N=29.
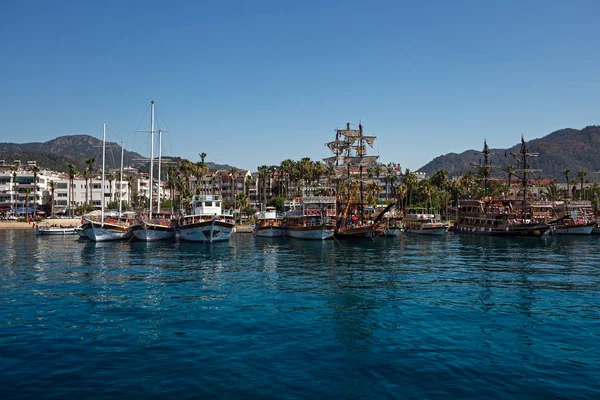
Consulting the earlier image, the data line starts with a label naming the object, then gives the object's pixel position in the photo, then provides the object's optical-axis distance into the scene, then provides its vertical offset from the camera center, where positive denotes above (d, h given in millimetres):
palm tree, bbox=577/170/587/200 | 121131 +7305
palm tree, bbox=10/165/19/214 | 121331 +9415
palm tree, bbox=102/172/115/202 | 131550 +8832
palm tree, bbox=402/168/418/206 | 129500 +6937
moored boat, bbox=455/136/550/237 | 84312 -2724
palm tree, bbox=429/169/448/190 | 133875 +7427
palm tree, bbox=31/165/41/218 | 119062 +4036
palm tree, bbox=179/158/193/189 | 116506 +10237
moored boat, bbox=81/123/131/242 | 68438 -3384
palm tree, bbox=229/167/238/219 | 133412 +10594
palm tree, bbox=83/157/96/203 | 107625 +10172
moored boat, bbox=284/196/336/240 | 74250 -2312
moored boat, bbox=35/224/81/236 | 87188 -4110
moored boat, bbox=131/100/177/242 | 69562 -3169
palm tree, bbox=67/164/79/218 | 111925 +8524
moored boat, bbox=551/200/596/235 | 89062 -3724
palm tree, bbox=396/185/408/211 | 130375 +3416
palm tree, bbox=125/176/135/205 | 145800 +4215
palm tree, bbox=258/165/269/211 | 128750 +9911
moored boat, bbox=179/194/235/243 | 65812 -2334
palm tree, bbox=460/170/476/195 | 135750 +6595
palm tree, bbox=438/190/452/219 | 134725 +1333
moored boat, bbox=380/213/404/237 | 84862 -4303
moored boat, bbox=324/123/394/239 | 80562 +5483
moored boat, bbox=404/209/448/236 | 91750 -4449
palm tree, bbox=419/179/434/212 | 127775 +4133
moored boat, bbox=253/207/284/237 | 86500 -3762
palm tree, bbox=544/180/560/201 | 128325 +2514
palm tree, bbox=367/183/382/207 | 90675 +3573
